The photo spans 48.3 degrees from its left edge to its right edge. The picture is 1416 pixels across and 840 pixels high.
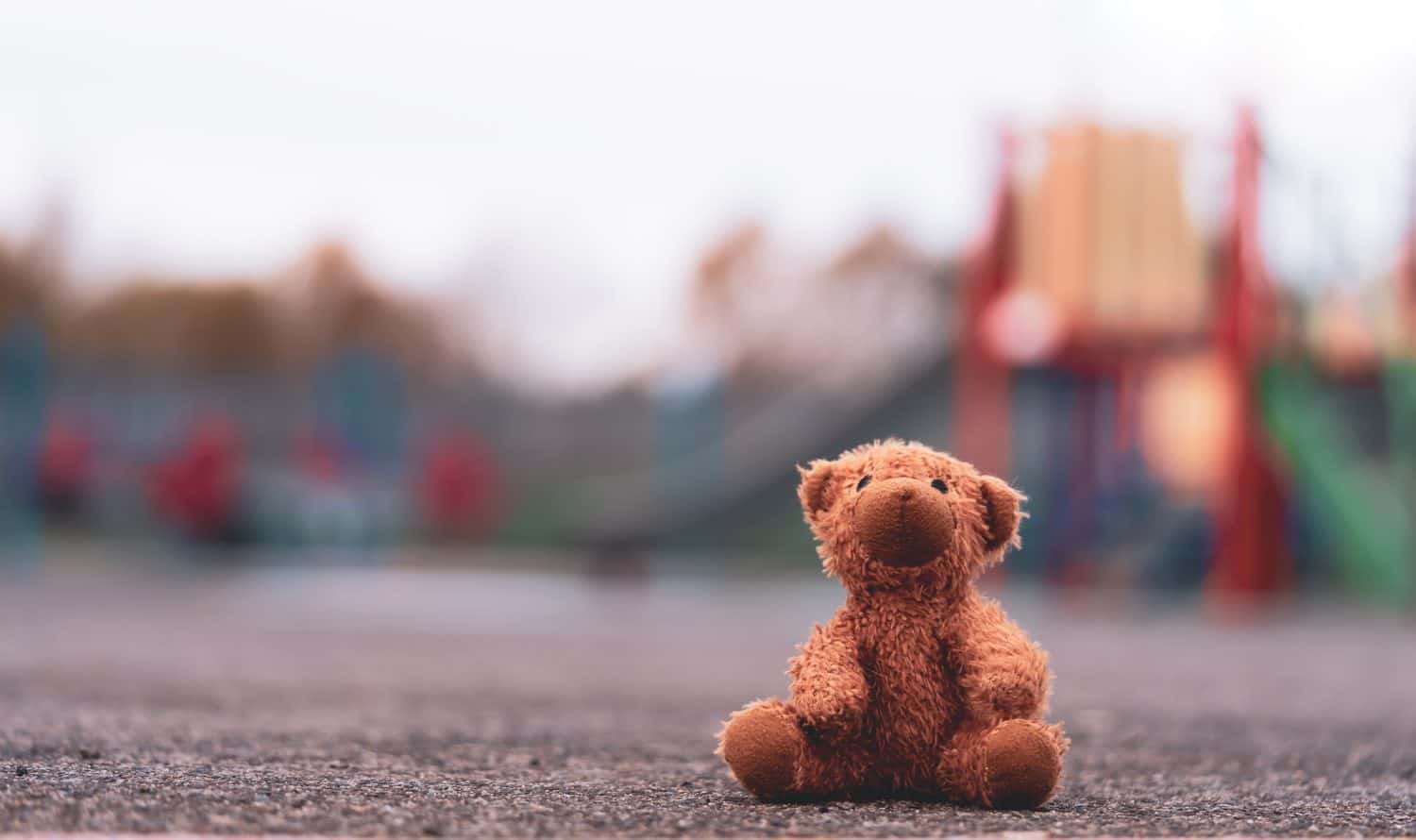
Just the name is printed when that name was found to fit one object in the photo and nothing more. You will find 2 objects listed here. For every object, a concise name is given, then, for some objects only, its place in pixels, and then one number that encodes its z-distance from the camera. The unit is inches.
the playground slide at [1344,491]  414.9
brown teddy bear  108.7
